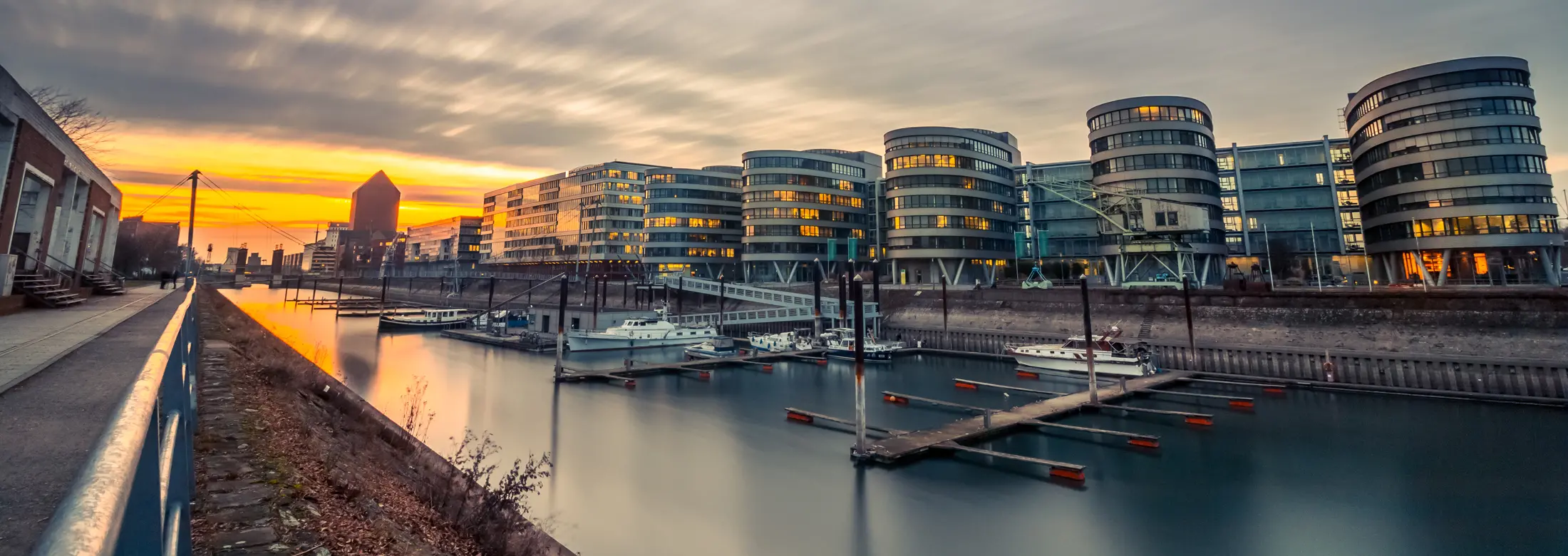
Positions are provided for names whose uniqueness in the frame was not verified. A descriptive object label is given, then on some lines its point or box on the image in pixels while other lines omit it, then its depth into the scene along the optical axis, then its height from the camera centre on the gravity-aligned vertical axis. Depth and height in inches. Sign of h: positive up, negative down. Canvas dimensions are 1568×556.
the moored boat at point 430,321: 3186.5 -55.5
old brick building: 694.5 +160.1
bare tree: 1254.9 +407.2
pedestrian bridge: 2842.0 +50.8
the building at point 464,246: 7194.9 +772.0
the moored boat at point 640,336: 2477.9 -107.2
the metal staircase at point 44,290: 751.1 +24.3
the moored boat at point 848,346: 2230.6 -132.8
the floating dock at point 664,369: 1752.0 -183.7
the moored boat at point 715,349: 2213.3 -144.7
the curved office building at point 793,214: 3964.1 +643.8
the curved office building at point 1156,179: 2541.8 +579.6
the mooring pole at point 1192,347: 1798.7 -105.0
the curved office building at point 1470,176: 2108.8 +485.1
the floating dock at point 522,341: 2468.0 -126.6
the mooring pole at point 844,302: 2551.7 +37.9
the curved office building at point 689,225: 4650.6 +660.7
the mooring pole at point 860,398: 1005.2 -145.2
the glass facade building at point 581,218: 4815.5 +776.1
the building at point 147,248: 3159.5 +407.5
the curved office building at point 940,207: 3304.6 +570.4
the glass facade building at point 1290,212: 3102.9 +527.9
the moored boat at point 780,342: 2349.9 -121.9
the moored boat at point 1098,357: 1732.3 -133.9
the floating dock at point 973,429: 1018.7 -217.0
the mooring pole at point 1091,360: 1357.0 -108.9
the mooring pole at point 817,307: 2522.1 +16.1
